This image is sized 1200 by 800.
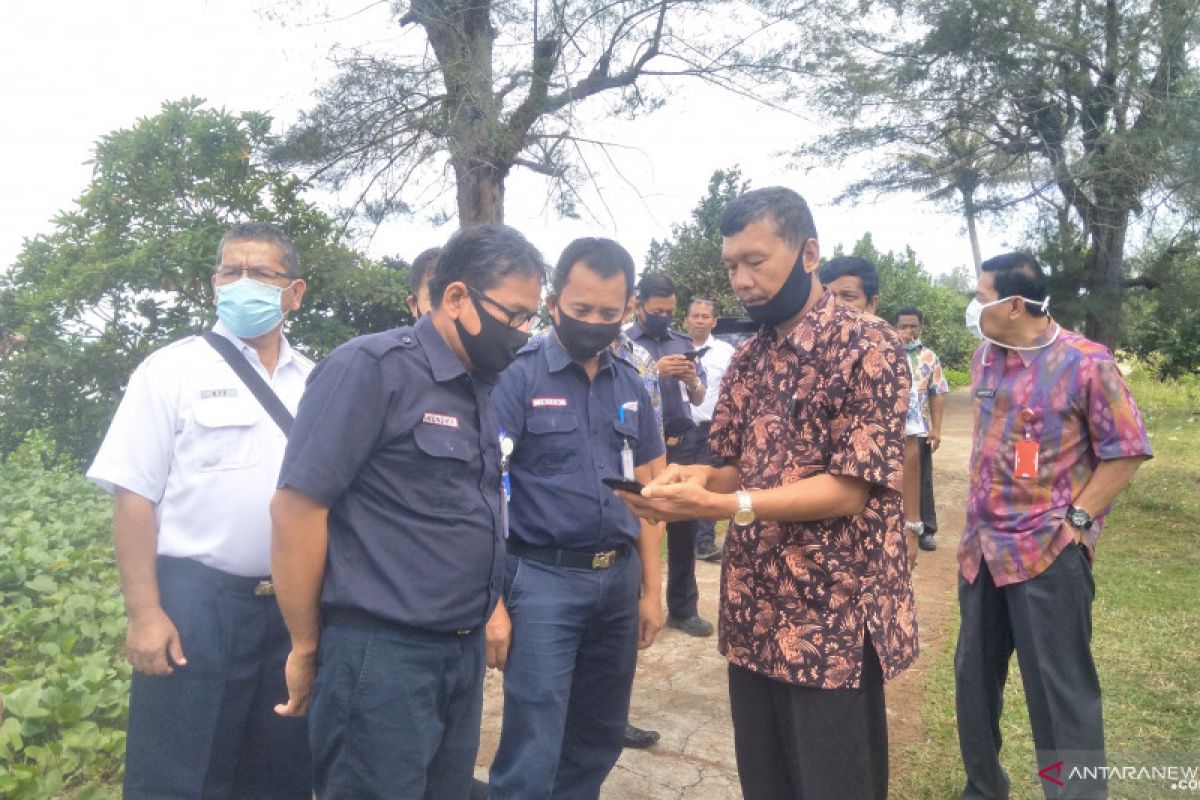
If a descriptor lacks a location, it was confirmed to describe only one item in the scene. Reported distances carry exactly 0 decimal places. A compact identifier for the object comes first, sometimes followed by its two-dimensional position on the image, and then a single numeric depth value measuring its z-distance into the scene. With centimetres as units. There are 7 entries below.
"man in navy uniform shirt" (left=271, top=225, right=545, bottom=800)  188
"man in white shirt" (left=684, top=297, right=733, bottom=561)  651
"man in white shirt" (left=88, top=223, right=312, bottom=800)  227
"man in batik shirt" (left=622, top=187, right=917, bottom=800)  199
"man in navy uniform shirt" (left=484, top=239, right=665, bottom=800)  252
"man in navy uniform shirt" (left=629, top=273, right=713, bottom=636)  511
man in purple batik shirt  279
